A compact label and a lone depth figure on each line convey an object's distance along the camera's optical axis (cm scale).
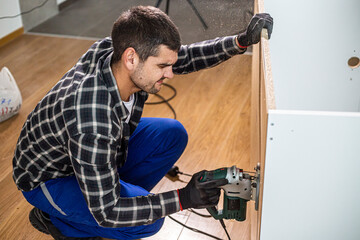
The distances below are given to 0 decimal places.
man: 117
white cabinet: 86
